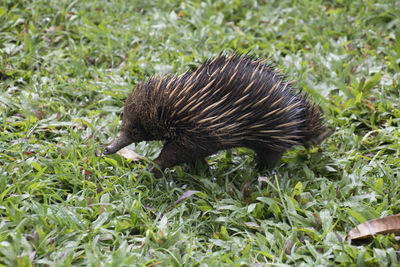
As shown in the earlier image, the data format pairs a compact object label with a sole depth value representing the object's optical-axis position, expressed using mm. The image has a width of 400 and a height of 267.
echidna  3283
